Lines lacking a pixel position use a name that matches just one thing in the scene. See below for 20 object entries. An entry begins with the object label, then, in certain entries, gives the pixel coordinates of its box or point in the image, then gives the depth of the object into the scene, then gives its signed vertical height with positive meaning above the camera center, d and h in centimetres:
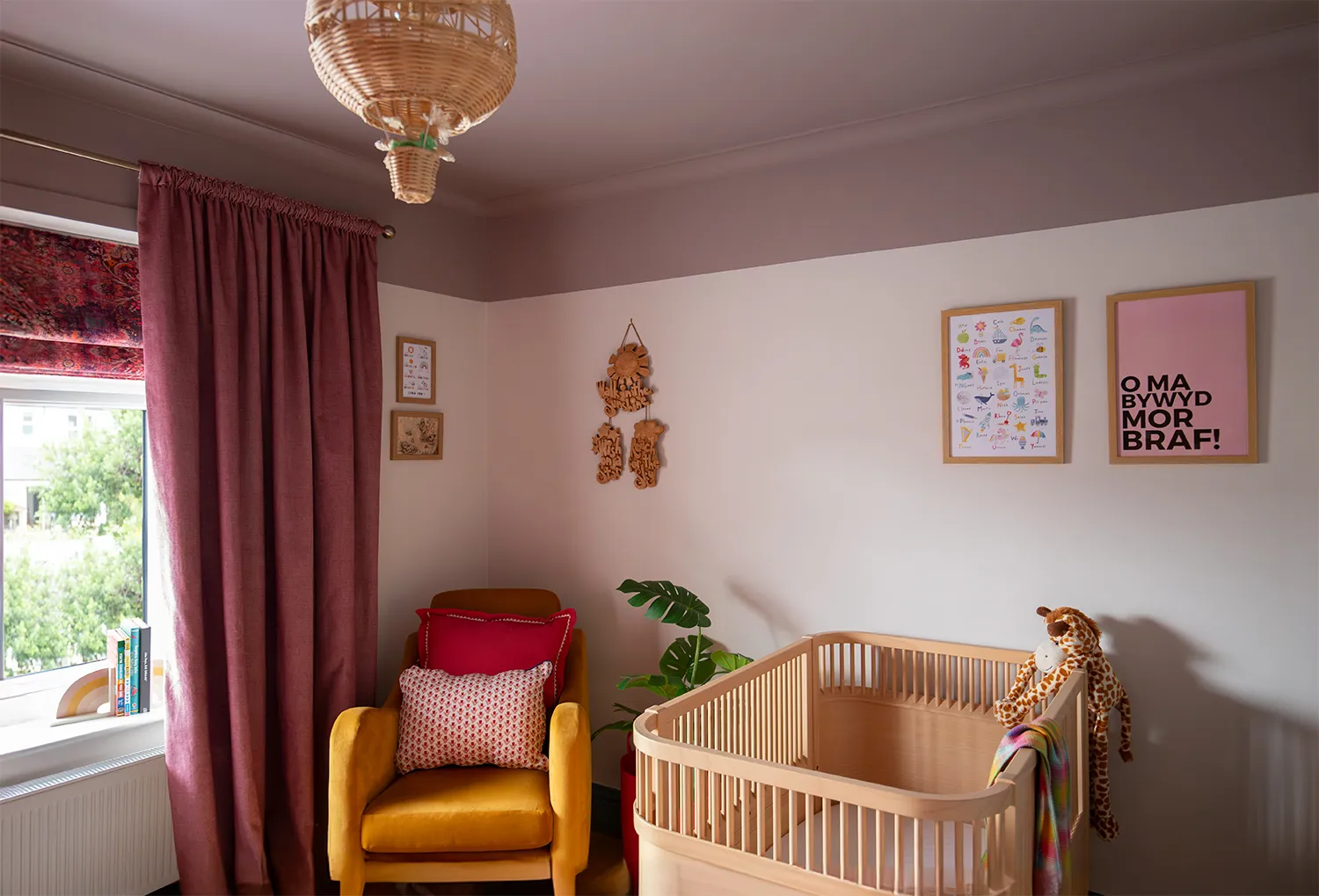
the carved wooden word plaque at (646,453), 319 -3
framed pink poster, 221 +17
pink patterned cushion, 260 -88
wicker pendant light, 115 +54
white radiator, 222 -109
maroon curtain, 245 -18
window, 254 -27
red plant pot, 273 -123
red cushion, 282 -68
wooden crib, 154 -78
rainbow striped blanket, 167 -71
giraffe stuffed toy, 219 -65
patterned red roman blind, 237 +42
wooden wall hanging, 319 +13
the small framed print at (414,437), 324 +3
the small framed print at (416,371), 326 +30
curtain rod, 217 +81
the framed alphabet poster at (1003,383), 244 +17
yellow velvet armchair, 235 -106
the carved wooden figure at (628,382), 321 +24
